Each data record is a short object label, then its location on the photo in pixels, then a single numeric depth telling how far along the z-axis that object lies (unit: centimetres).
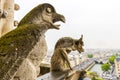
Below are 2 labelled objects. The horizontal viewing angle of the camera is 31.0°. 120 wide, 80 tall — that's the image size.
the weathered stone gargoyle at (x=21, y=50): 100
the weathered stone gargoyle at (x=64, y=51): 307
